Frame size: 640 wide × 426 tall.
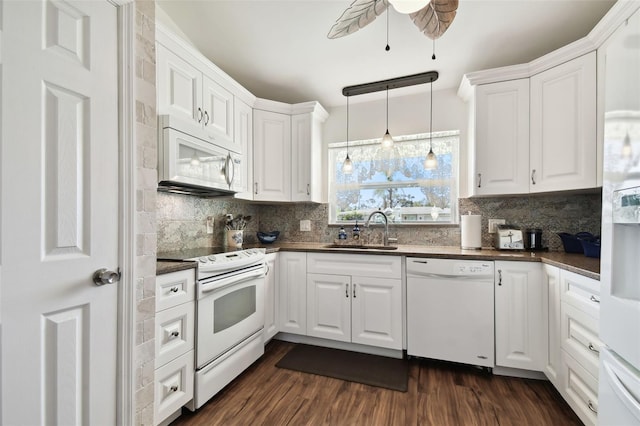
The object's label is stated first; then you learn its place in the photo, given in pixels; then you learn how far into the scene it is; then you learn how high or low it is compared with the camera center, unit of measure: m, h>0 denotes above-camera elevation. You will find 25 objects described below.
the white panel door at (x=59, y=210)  0.87 +0.00
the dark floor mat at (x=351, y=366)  1.99 -1.25
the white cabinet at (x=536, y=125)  1.88 +0.69
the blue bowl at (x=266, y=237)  2.94 -0.28
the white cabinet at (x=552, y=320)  1.75 -0.73
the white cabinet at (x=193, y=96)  1.78 +0.87
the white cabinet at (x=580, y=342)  1.37 -0.73
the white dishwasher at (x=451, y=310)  2.04 -0.77
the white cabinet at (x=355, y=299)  2.27 -0.77
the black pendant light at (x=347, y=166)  2.76 +0.47
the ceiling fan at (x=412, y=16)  1.41 +1.07
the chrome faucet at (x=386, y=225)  2.78 -0.14
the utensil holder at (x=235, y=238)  2.53 -0.26
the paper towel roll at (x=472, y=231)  2.41 -0.17
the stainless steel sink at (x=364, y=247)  2.62 -0.36
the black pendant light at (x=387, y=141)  2.39 +0.63
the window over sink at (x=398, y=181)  2.83 +0.34
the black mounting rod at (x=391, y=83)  2.54 +1.28
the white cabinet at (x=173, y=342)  1.41 -0.73
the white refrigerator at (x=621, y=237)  0.83 -0.08
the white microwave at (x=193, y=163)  1.71 +0.35
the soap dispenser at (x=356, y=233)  2.91 -0.23
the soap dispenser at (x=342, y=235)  2.97 -0.26
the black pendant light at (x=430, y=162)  2.45 +0.46
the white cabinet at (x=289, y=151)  2.84 +0.65
